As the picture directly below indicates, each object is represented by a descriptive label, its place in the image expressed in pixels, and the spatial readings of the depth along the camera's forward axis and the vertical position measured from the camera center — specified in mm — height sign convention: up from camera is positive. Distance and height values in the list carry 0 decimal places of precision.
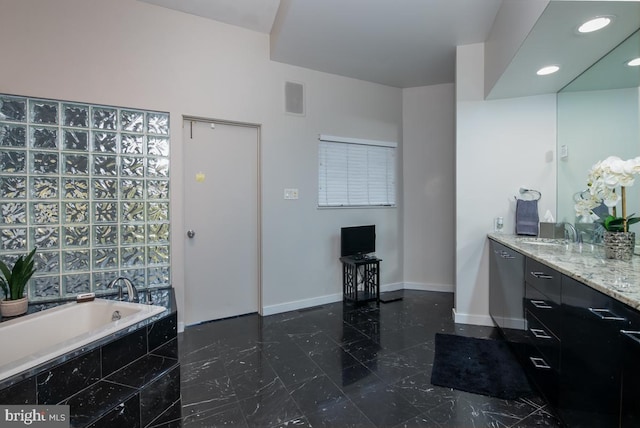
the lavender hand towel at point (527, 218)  2703 -79
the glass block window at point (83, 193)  2291 +156
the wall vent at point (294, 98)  3346 +1291
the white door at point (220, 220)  2975 -94
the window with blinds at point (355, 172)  3629 +496
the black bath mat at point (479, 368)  1908 -1145
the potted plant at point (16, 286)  2035 -524
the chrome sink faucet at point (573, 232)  2329 -184
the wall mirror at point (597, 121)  1923 +666
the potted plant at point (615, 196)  1666 +78
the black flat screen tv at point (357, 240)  3568 -369
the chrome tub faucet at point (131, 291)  2180 -594
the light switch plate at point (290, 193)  3365 +197
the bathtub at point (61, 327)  1464 -692
